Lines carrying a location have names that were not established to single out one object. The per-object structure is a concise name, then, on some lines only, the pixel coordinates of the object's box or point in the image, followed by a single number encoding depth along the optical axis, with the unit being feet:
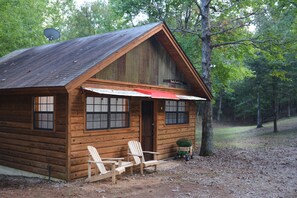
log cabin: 25.46
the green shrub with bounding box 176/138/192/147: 37.52
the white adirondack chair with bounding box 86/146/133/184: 24.36
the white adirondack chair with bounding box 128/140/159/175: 28.71
